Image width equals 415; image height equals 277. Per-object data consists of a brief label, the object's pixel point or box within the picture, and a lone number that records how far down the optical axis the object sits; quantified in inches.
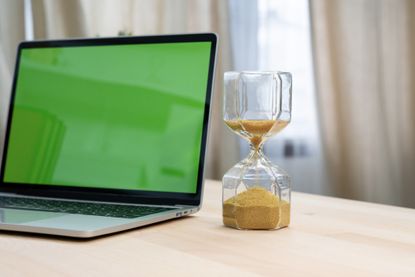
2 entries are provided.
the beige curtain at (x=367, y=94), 80.9
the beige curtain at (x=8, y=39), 61.5
